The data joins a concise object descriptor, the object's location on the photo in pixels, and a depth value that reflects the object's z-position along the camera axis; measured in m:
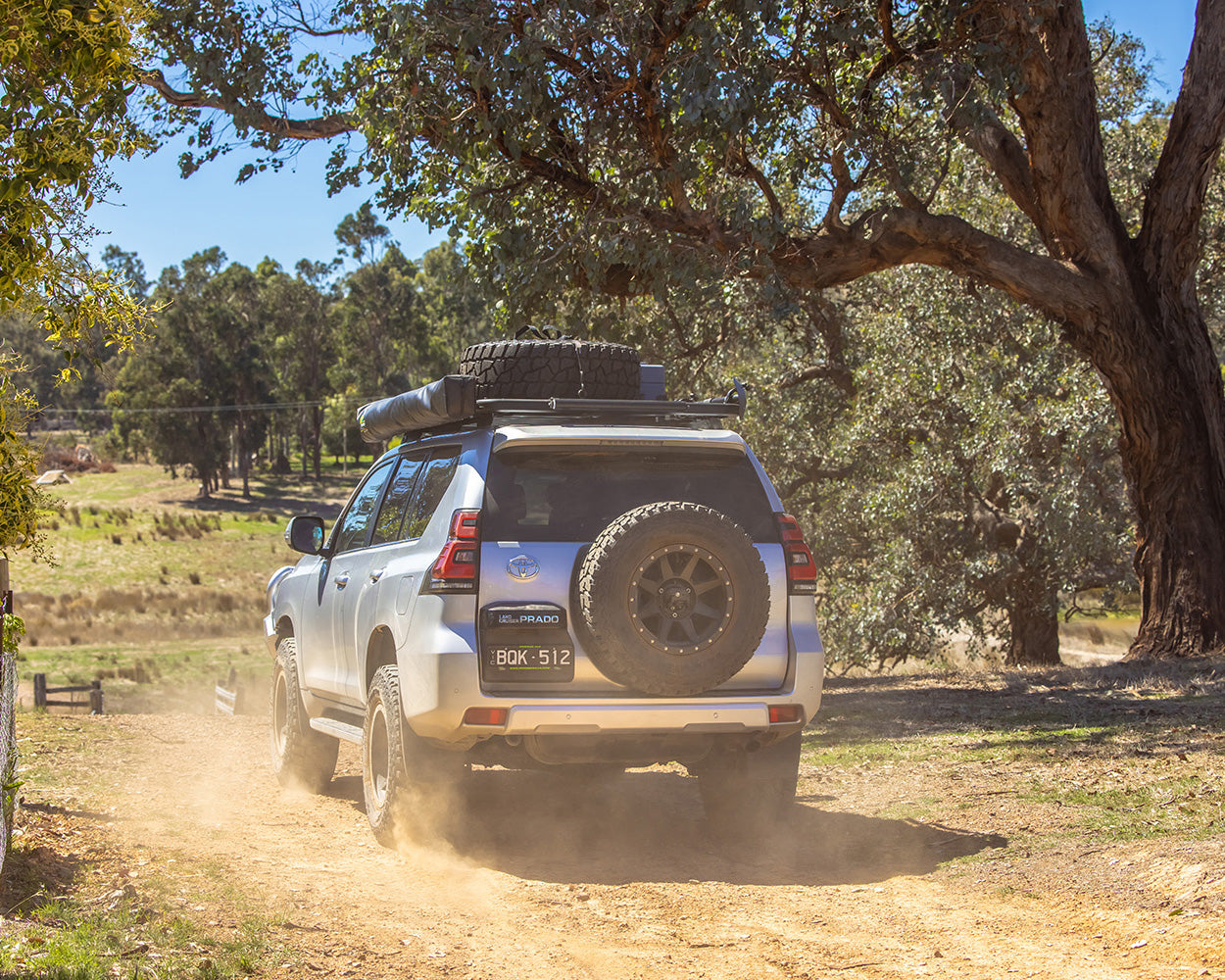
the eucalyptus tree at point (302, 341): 80.12
